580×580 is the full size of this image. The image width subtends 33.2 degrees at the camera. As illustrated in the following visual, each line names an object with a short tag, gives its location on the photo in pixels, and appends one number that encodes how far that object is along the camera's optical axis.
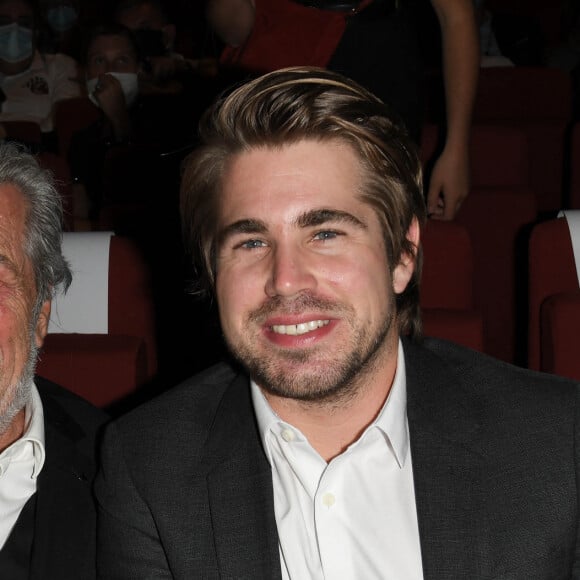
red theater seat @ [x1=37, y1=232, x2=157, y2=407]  1.63
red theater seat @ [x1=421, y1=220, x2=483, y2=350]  1.80
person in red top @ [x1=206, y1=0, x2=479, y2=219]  1.79
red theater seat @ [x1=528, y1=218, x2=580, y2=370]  1.73
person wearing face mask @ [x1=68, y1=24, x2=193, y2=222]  3.14
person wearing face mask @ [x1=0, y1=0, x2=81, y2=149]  4.75
